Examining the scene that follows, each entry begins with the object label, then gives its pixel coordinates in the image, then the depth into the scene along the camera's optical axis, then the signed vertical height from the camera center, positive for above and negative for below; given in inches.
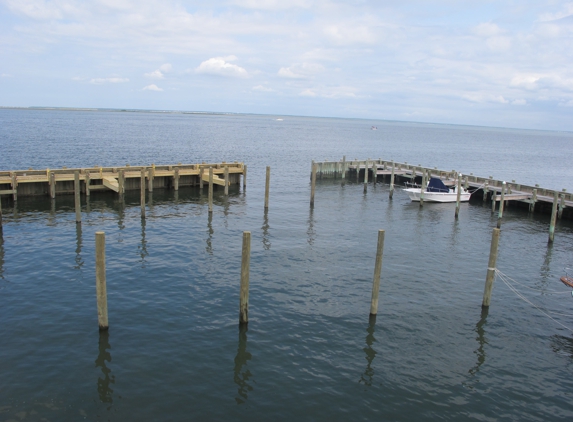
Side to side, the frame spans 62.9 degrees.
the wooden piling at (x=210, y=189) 1316.4 -169.5
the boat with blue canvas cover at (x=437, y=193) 1668.3 -179.6
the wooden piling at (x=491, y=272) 732.7 -200.1
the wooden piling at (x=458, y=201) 1442.4 -175.0
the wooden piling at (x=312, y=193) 1527.7 -190.2
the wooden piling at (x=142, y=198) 1230.3 -192.5
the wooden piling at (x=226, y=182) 1540.1 -173.0
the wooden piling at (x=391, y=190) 1716.3 -184.8
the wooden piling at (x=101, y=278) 591.0 -198.5
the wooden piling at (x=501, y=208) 1405.0 -184.5
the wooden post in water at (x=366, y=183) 1867.1 -177.8
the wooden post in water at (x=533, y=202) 1525.6 -174.4
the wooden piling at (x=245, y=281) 639.1 -205.1
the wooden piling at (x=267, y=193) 1406.3 -182.4
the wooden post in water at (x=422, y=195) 1622.7 -186.7
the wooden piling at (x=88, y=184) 1402.6 -188.2
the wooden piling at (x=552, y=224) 1192.2 -188.7
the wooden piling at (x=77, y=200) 1146.4 -194.8
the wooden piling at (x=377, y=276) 688.4 -201.5
